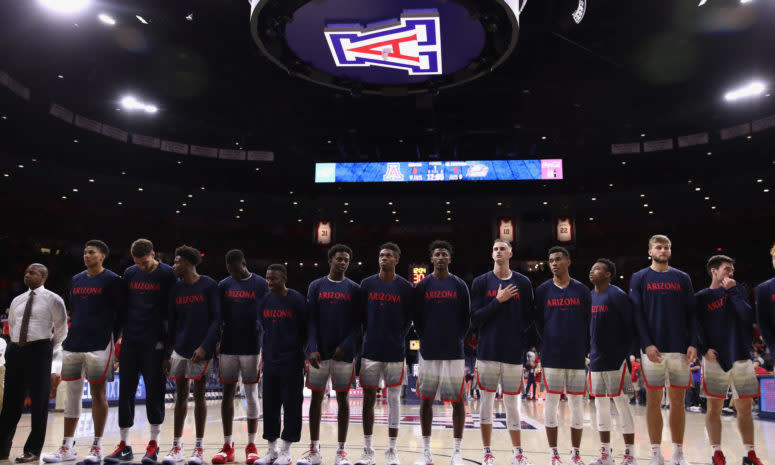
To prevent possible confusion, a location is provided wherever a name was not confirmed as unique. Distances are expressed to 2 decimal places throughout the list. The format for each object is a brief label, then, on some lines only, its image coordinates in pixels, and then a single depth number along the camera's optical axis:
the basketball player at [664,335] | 5.00
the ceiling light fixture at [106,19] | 12.93
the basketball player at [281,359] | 5.11
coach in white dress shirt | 5.41
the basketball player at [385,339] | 5.12
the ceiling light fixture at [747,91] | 16.31
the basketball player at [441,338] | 5.16
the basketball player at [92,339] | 5.31
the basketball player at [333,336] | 5.19
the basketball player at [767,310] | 5.22
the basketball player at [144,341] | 5.25
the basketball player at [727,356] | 5.14
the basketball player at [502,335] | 5.11
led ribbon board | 20.45
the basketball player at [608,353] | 5.10
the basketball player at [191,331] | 5.36
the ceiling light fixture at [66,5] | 12.45
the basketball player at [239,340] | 5.55
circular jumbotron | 7.75
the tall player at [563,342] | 5.11
